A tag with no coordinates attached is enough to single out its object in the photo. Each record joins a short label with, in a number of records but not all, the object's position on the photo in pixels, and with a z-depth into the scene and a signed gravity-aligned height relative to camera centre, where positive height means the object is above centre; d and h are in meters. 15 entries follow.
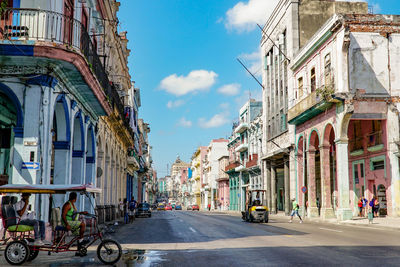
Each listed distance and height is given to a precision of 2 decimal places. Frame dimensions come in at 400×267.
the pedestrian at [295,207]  29.11 -1.54
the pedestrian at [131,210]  30.94 -1.85
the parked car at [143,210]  40.34 -2.45
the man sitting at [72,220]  9.94 -0.83
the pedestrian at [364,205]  30.44 -1.47
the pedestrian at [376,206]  29.14 -1.48
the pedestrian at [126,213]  28.40 -1.88
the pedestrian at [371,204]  28.03 -1.29
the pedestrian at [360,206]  30.71 -1.55
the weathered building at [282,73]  40.91 +11.47
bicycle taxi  9.38 -1.18
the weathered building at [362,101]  28.23 +5.39
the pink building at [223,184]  80.03 -0.17
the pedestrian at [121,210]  35.84 -2.31
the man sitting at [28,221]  10.05 -0.86
